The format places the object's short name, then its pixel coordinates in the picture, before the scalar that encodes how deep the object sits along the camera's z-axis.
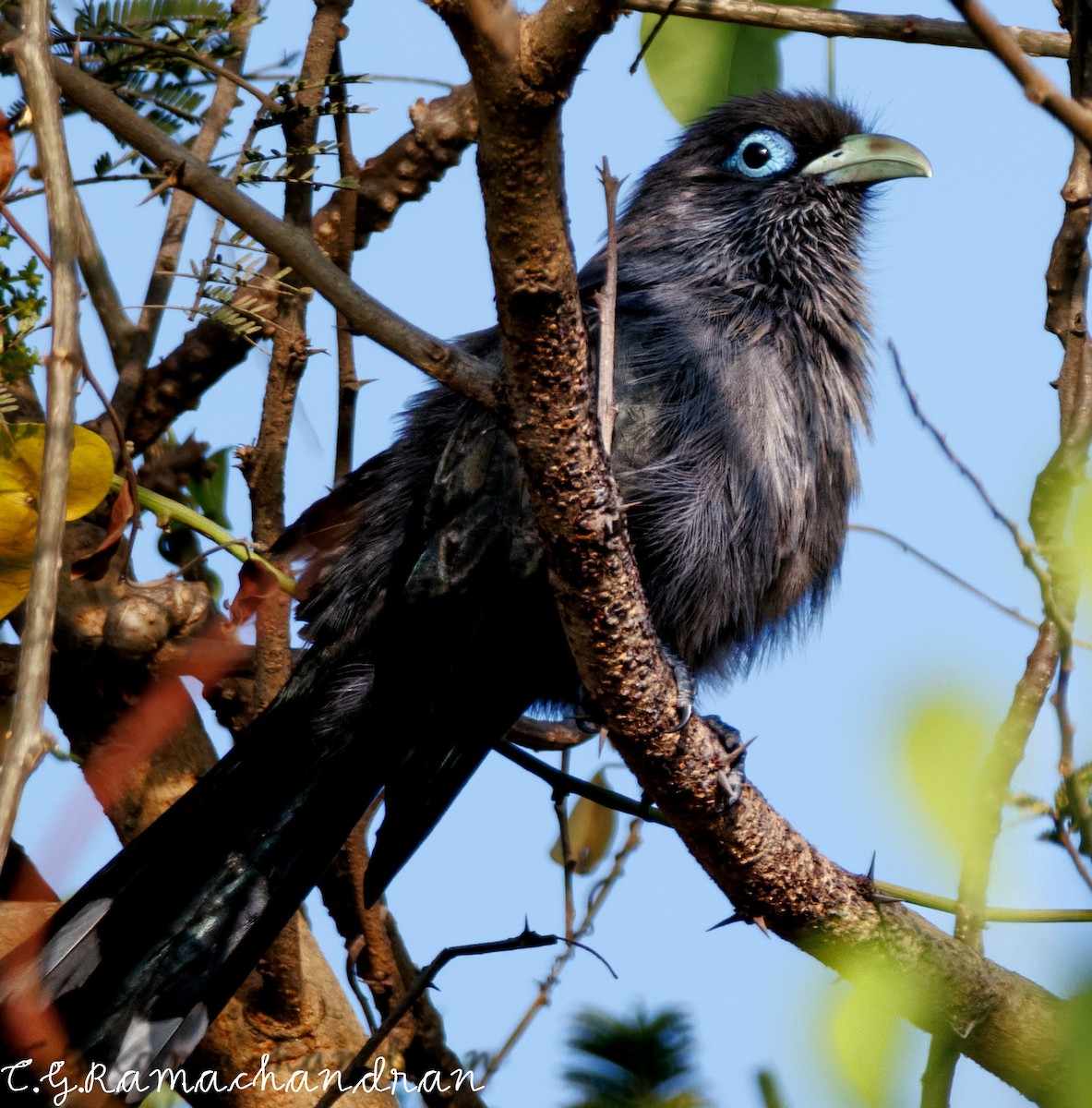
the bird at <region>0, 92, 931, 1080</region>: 6.89
